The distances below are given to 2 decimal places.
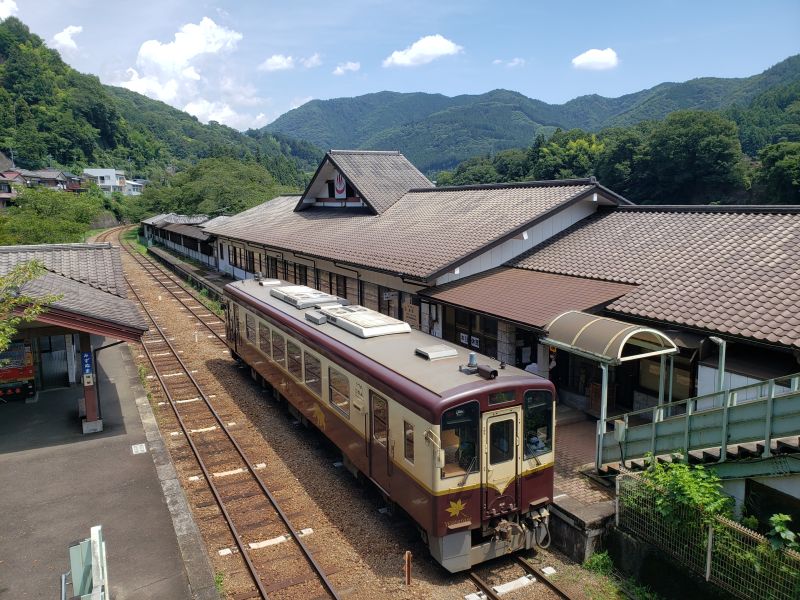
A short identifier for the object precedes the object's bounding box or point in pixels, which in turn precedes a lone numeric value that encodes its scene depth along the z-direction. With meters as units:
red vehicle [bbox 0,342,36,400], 13.55
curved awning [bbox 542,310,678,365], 9.07
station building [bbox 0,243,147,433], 11.36
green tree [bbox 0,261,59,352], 9.06
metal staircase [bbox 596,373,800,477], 7.29
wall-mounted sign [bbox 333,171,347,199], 26.48
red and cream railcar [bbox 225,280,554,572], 7.36
